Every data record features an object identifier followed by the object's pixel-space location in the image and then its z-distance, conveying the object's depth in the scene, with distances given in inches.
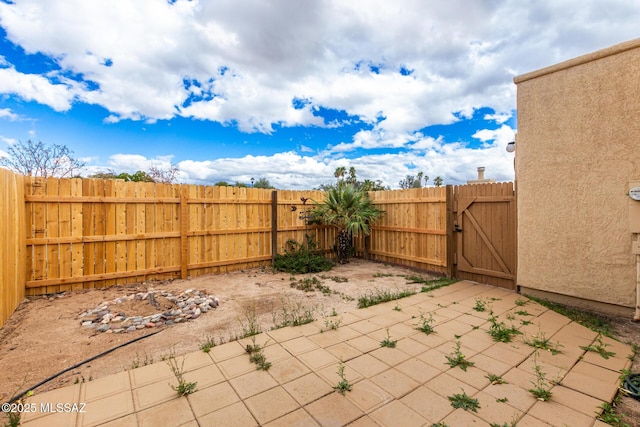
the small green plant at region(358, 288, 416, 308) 147.4
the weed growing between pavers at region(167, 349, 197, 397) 71.4
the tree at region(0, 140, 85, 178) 290.6
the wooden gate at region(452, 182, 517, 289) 174.1
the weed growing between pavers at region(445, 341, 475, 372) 86.3
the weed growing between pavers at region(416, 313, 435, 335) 111.3
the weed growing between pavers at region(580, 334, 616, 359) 93.9
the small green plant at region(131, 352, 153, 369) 86.8
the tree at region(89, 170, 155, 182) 387.5
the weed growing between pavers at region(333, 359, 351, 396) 72.7
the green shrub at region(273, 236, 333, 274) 230.8
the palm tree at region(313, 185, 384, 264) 246.5
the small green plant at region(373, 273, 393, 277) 216.1
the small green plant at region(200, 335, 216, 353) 95.9
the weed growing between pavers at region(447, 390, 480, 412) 66.5
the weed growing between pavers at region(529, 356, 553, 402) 70.4
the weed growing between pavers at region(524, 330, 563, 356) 97.2
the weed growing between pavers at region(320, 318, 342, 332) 114.7
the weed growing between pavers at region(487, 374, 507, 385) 77.3
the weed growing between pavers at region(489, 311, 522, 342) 105.4
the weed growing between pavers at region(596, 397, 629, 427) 61.8
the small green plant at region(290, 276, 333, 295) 177.0
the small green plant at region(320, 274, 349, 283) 200.4
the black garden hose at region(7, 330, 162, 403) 71.9
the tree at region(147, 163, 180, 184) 481.4
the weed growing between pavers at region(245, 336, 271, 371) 84.7
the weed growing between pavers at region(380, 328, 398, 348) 99.2
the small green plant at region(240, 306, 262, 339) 109.0
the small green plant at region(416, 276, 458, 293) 177.2
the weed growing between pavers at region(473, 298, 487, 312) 139.2
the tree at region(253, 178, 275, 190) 923.4
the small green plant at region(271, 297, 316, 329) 119.0
